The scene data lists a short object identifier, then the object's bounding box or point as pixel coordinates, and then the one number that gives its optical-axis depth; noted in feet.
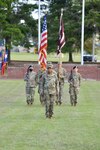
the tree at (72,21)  203.00
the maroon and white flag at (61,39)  102.79
